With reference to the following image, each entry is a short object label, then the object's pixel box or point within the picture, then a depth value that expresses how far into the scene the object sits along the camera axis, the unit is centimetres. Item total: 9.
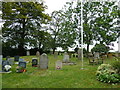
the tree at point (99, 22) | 1200
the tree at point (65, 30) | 1322
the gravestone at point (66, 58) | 925
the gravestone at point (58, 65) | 650
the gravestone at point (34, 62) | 745
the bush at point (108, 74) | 414
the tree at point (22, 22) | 1579
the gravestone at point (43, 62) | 658
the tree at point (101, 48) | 1233
